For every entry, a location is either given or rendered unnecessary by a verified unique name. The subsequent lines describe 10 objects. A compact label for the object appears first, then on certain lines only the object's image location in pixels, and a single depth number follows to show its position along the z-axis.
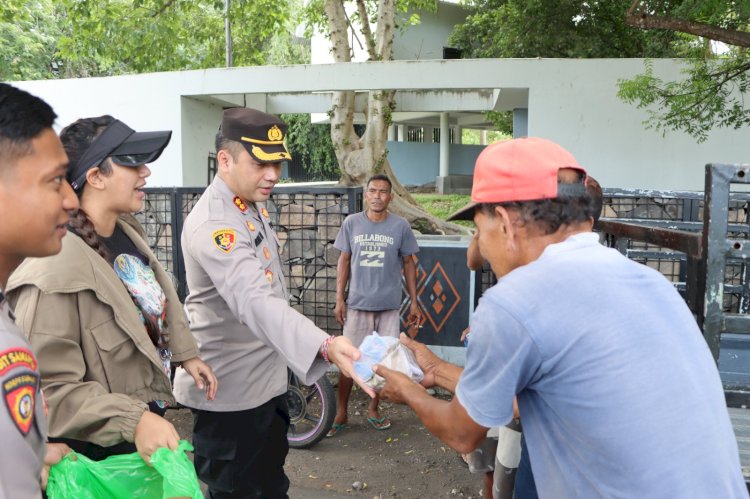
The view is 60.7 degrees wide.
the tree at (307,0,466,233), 10.18
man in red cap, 1.30
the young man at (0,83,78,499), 0.98
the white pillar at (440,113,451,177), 21.28
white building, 7.35
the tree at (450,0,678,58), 12.15
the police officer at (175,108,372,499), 2.58
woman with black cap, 1.75
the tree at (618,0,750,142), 6.08
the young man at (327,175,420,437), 5.19
